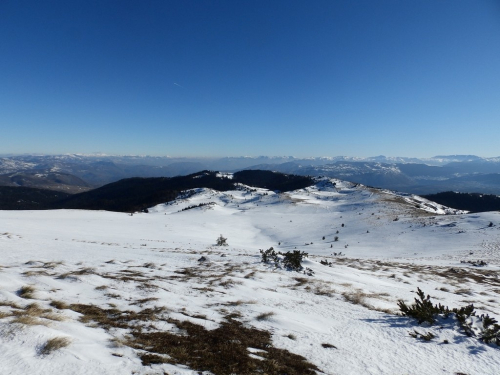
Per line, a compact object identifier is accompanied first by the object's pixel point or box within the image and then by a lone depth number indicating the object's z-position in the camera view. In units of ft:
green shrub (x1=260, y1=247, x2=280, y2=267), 47.92
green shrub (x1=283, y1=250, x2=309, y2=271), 44.09
